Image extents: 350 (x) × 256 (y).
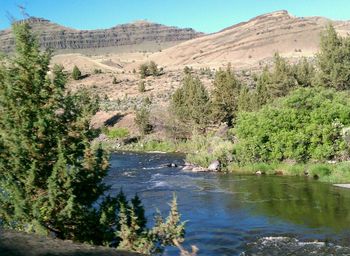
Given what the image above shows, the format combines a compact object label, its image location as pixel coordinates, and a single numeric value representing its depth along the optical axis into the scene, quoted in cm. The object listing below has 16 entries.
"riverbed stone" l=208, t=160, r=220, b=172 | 4253
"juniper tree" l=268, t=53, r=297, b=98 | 5759
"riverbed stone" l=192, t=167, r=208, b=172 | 4219
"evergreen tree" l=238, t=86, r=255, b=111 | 5622
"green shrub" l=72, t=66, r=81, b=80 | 10700
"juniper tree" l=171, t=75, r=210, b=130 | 6100
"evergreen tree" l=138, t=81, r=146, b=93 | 9206
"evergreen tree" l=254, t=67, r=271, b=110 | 5572
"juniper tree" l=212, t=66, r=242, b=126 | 6116
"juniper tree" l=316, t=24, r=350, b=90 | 5725
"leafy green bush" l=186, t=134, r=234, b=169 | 4356
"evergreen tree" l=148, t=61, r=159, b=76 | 10744
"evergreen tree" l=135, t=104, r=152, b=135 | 6625
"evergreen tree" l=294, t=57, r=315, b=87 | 6075
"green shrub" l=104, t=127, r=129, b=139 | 6794
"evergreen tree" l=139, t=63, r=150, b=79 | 10669
